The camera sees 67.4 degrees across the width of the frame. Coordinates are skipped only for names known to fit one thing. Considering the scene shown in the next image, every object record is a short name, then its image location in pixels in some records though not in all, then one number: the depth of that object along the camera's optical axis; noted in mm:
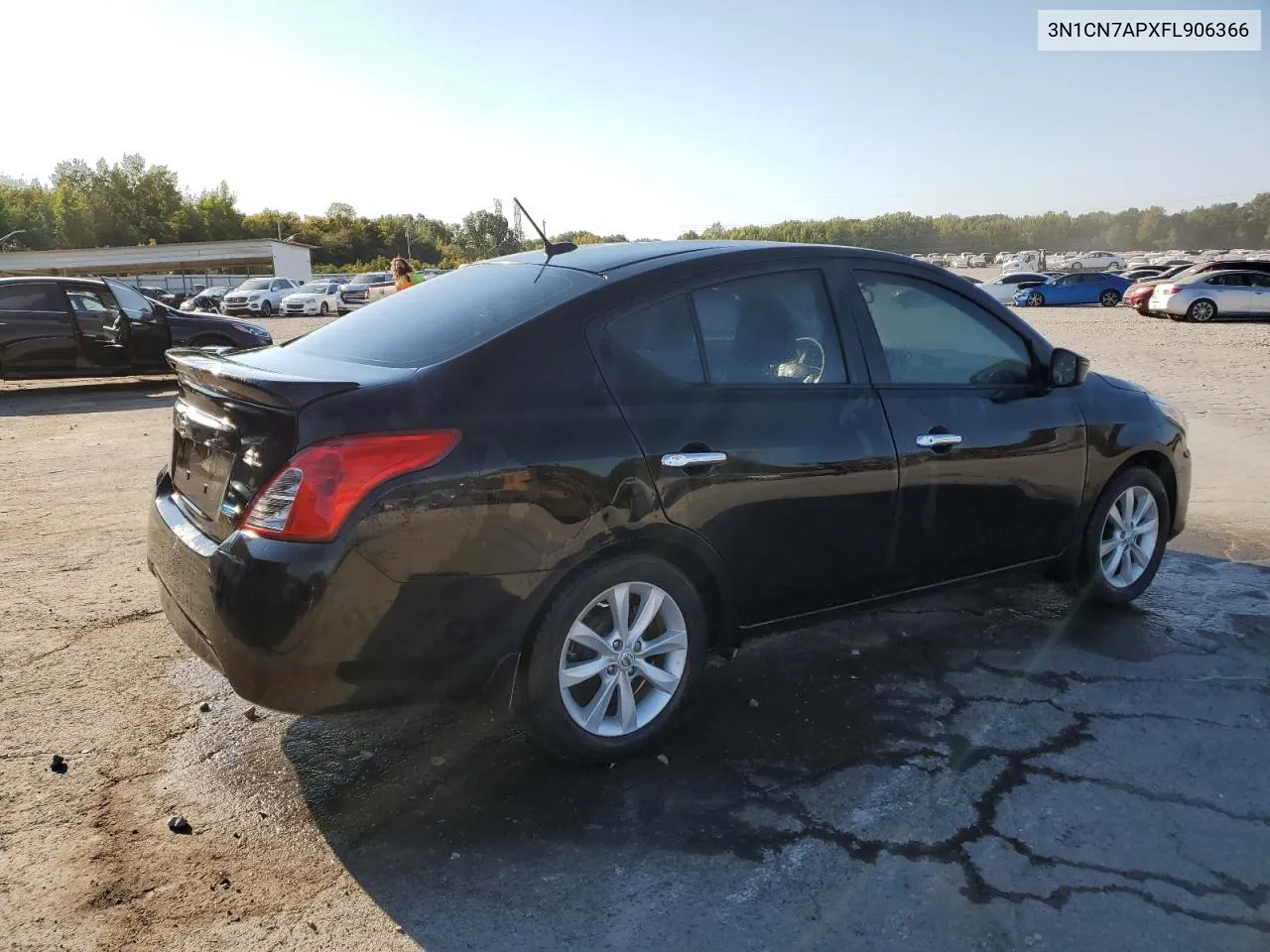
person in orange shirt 8844
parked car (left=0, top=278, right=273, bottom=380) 12438
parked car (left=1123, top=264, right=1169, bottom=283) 43634
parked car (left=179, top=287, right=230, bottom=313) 36906
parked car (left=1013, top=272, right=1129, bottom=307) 35906
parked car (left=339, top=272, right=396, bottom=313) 40969
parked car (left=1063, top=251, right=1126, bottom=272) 72462
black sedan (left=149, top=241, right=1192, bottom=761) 2684
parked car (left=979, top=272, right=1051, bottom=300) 37250
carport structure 76500
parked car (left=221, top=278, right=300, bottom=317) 41675
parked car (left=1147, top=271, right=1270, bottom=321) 25719
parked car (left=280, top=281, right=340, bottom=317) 40250
